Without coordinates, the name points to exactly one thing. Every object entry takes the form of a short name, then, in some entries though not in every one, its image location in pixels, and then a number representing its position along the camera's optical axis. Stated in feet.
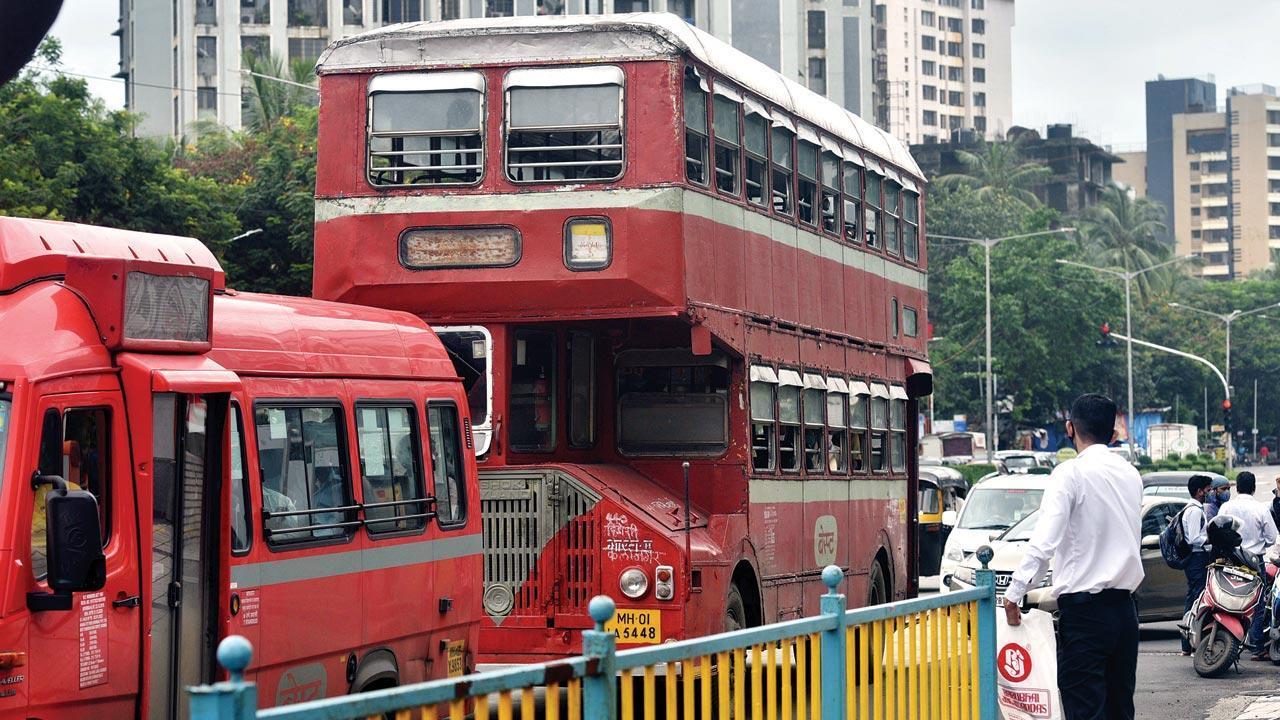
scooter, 52.34
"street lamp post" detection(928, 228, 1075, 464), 208.44
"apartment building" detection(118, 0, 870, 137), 274.57
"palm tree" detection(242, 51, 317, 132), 200.85
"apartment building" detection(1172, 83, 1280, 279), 511.81
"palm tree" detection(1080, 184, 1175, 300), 312.50
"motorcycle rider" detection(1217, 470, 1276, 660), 56.70
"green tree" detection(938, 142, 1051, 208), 300.20
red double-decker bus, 41.60
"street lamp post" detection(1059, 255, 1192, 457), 237.04
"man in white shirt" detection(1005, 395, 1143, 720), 27.71
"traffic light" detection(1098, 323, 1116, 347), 210.18
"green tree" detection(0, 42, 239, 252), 117.80
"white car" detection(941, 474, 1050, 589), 69.51
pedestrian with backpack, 55.42
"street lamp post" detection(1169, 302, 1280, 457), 241.84
